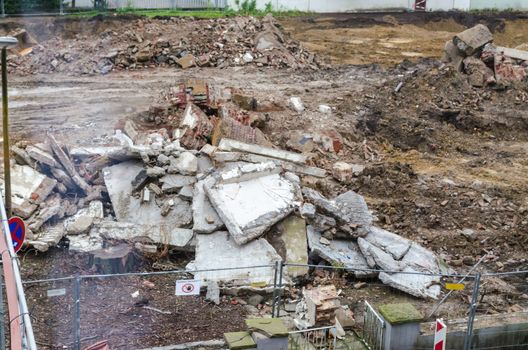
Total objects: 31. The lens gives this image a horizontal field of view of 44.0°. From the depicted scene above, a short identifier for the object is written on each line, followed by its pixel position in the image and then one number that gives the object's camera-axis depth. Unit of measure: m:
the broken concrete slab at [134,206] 11.88
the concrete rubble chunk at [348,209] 11.66
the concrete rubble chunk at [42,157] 12.59
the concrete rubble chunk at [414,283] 10.77
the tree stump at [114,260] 10.66
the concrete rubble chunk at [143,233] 11.33
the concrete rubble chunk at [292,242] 10.89
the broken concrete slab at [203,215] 11.31
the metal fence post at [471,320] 8.48
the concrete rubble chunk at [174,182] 12.24
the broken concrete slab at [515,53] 23.35
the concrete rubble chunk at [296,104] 17.95
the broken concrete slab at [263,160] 12.94
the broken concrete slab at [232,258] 10.64
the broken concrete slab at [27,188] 11.62
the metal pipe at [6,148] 9.84
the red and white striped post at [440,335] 7.68
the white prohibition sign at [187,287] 8.97
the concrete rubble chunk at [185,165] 12.52
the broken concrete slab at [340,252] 11.14
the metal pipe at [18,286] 6.04
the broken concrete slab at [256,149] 13.45
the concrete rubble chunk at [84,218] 11.44
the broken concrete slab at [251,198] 11.18
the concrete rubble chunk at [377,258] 11.14
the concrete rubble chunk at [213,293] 10.17
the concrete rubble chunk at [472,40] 22.03
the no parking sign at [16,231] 8.45
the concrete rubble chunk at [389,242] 11.55
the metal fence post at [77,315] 7.85
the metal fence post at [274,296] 9.00
